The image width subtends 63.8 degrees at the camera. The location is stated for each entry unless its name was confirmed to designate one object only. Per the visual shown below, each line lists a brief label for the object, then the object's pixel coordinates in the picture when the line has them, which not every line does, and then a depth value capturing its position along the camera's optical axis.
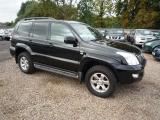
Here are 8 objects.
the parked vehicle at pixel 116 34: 10.35
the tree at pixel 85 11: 20.44
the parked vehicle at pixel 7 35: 15.13
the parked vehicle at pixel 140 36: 9.57
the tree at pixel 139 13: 19.44
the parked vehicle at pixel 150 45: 7.17
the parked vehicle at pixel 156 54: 5.86
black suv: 2.99
